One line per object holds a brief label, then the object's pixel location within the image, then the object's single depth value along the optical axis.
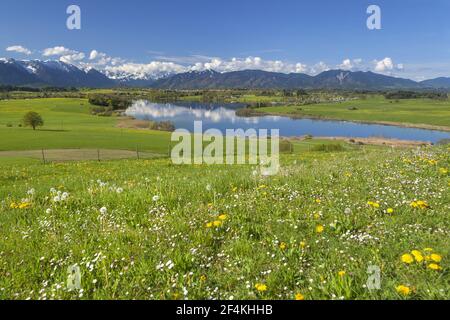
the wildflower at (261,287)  4.01
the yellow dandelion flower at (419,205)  6.22
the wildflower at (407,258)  4.20
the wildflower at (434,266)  4.02
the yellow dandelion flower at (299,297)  3.81
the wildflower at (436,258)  4.10
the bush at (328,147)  67.62
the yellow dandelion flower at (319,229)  5.56
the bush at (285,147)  67.92
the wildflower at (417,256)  4.15
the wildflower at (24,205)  7.98
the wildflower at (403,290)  3.67
